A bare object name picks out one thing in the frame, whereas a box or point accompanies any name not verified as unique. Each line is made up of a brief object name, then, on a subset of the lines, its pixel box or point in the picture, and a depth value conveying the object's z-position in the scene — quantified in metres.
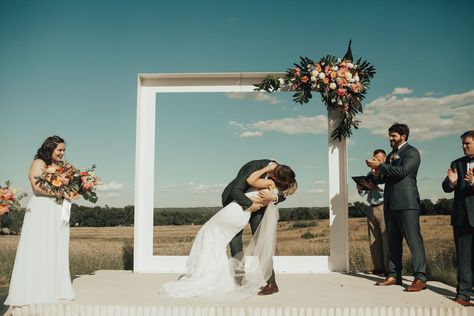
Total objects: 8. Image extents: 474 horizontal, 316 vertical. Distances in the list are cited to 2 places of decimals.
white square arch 6.32
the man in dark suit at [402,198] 4.85
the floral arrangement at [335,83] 6.14
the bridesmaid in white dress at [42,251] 4.25
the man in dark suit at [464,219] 4.26
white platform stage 4.09
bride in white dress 4.64
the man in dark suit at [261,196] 4.82
